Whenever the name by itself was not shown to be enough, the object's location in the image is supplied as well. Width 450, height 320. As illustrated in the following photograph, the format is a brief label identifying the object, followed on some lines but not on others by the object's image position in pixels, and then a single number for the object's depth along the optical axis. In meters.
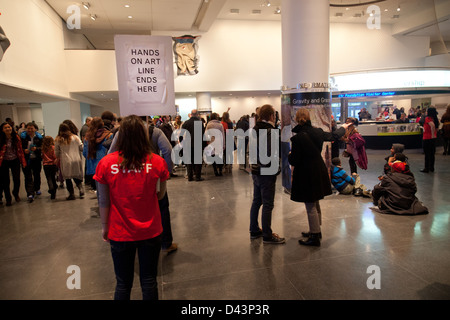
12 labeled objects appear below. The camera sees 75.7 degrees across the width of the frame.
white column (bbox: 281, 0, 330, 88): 5.17
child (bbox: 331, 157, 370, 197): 5.61
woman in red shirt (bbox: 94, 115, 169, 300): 1.87
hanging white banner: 2.93
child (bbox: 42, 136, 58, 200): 5.96
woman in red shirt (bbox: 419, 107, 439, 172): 7.34
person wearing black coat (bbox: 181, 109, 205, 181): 7.29
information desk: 10.67
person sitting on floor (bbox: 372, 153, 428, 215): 4.38
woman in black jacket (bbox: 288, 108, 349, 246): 3.33
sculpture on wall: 12.48
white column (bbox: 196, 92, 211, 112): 14.42
